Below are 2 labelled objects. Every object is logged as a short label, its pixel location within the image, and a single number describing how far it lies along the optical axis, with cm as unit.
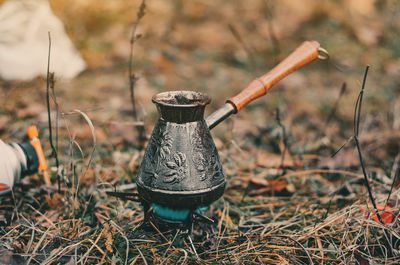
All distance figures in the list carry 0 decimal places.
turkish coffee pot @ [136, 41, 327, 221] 72
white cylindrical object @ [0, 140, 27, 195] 78
